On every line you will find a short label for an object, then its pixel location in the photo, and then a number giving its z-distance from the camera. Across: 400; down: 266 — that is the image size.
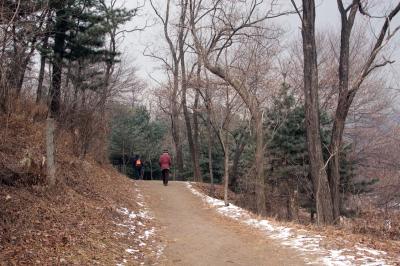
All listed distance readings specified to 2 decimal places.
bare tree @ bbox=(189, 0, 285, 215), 14.77
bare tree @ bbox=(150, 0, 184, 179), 30.03
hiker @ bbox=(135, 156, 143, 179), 26.41
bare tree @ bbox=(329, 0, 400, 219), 13.84
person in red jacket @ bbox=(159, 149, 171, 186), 20.56
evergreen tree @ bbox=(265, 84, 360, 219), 21.88
